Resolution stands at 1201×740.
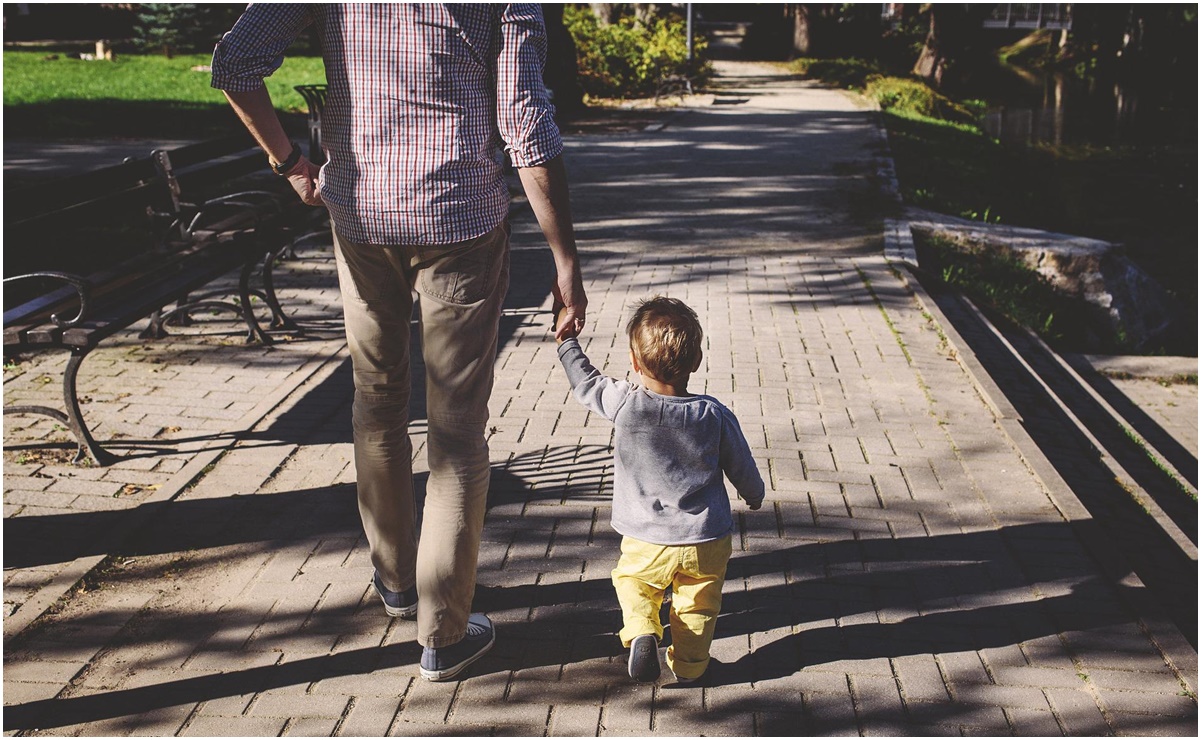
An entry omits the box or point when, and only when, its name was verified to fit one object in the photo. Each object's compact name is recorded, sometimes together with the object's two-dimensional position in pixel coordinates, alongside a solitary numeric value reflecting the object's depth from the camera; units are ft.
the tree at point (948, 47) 100.78
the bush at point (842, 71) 89.92
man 8.72
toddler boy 9.68
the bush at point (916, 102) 73.10
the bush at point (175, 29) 91.97
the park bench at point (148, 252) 15.76
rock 31.30
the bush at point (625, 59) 76.18
